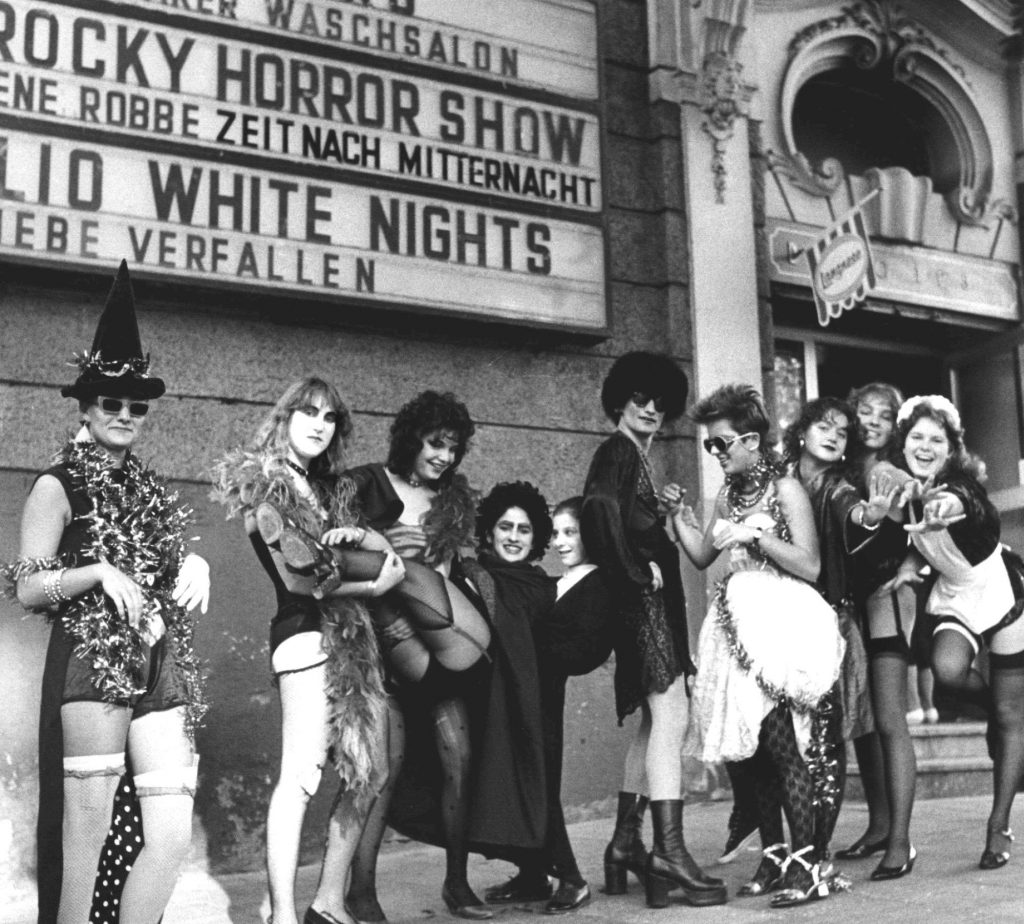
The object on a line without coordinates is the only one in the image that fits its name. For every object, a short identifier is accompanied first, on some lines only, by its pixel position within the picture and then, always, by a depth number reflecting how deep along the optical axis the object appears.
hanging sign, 8.46
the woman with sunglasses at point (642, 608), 5.04
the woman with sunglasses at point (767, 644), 4.94
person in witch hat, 3.80
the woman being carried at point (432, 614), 4.75
